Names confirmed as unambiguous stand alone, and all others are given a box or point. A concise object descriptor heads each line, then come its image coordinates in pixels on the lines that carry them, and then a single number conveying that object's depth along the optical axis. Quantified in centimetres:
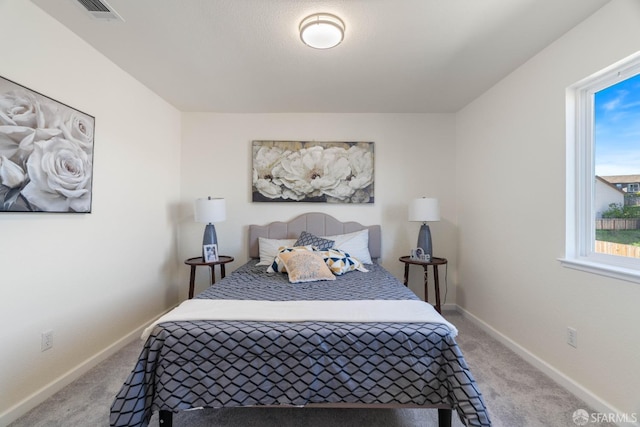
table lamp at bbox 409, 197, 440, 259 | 306
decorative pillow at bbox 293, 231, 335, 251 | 302
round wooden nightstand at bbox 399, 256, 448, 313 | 300
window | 167
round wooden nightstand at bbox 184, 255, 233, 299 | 299
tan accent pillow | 240
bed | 143
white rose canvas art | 159
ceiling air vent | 166
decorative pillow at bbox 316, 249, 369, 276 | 262
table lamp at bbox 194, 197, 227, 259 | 305
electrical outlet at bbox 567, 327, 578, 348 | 187
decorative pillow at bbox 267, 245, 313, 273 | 270
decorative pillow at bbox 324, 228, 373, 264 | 309
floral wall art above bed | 346
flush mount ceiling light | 177
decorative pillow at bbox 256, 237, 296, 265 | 312
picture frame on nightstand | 307
